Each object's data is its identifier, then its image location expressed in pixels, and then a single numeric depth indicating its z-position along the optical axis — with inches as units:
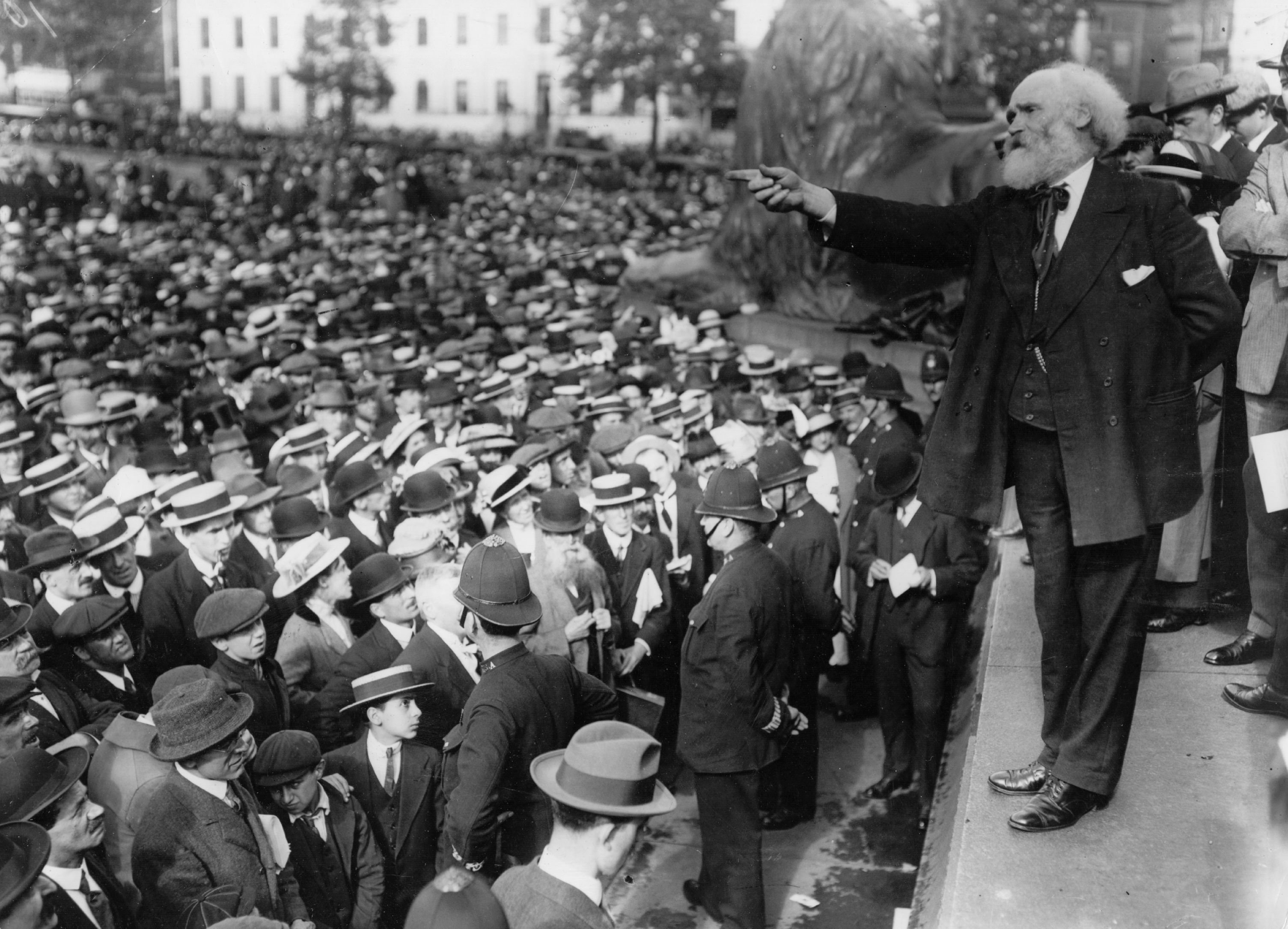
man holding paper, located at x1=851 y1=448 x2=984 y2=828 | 261.6
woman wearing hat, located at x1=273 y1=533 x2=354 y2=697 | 235.6
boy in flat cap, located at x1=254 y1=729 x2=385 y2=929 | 177.0
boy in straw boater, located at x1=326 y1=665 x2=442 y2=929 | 191.0
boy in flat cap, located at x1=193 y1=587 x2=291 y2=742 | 207.2
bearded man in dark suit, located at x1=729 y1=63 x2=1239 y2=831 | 137.7
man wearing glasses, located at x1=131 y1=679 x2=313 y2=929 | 157.0
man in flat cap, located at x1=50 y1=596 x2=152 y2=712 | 220.1
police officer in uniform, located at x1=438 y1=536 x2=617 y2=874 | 170.1
